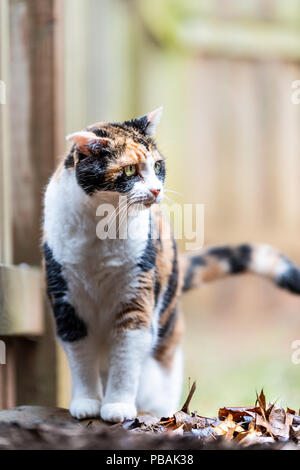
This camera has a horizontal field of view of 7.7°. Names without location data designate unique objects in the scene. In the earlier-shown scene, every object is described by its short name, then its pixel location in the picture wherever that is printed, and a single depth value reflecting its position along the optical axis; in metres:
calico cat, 2.34
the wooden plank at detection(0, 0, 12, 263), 2.50
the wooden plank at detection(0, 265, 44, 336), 2.50
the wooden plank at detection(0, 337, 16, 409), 2.57
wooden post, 2.60
